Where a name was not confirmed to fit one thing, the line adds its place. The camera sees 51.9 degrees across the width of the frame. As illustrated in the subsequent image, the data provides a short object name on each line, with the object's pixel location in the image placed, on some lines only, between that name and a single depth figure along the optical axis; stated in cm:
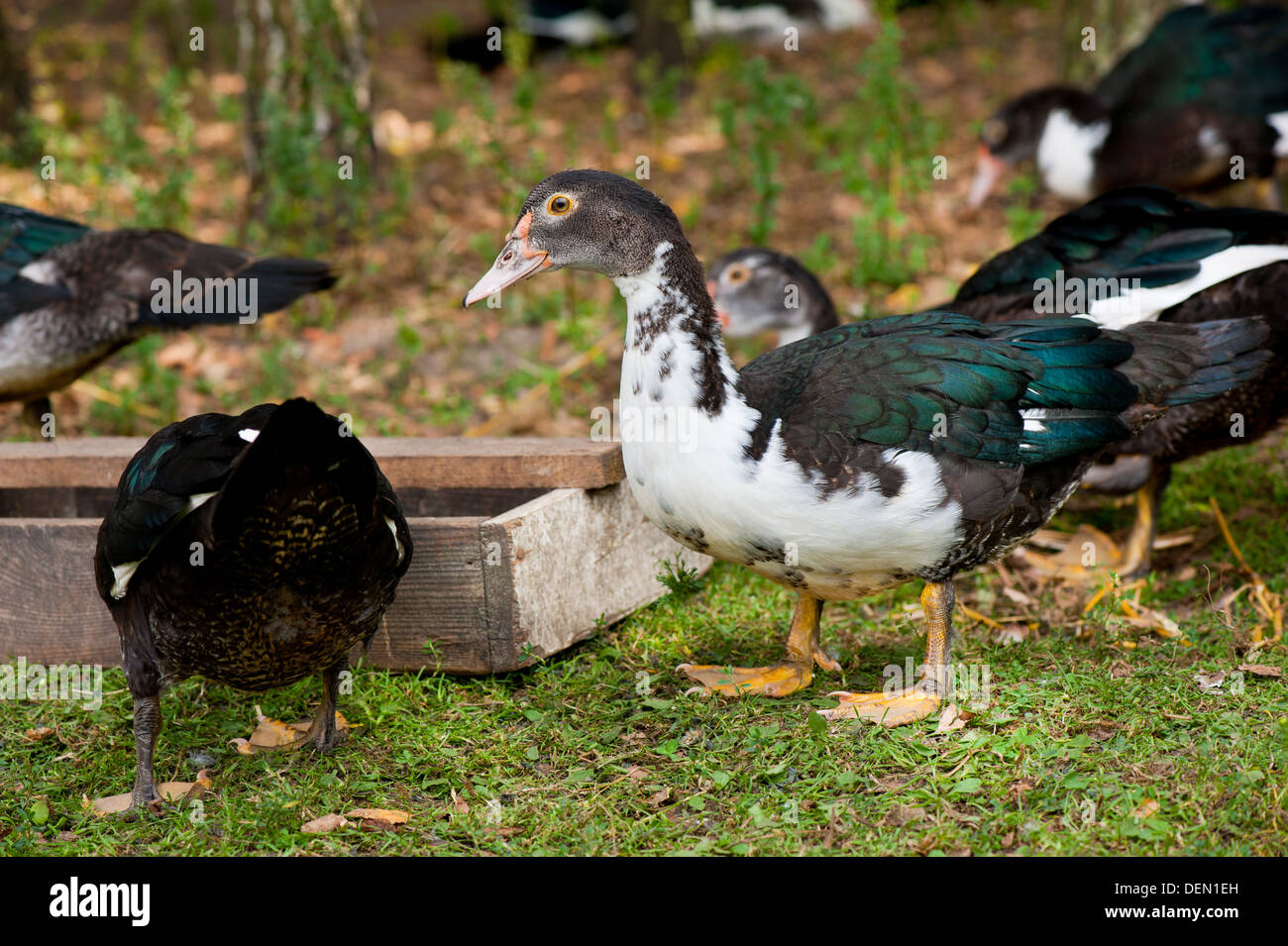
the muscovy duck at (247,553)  295
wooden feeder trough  392
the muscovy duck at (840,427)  344
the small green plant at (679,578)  412
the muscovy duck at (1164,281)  441
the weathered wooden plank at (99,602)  393
